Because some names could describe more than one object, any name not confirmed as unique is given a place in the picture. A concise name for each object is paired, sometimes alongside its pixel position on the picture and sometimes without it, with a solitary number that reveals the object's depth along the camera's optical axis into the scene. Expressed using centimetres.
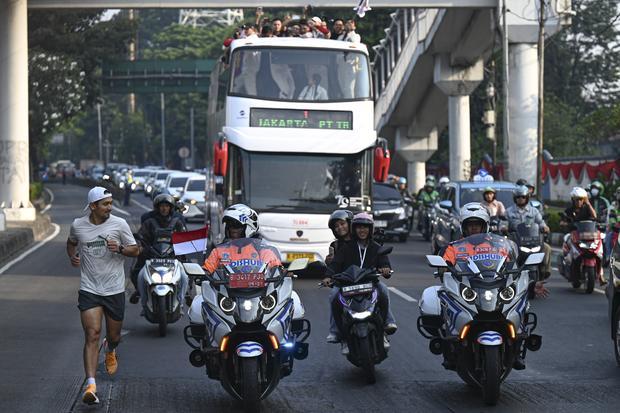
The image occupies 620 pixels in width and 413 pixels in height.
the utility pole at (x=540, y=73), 3438
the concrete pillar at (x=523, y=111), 3628
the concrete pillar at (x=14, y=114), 3750
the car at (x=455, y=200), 2481
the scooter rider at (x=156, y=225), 1475
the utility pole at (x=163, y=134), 11906
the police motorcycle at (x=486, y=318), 981
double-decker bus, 2253
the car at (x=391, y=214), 3409
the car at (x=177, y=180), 4862
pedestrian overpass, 3475
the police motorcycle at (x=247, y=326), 945
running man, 1014
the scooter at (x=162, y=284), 1430
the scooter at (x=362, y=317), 1091
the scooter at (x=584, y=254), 1922
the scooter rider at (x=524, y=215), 1877
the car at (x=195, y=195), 4244
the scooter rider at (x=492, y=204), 2142
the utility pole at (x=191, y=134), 11201
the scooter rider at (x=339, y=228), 1175
